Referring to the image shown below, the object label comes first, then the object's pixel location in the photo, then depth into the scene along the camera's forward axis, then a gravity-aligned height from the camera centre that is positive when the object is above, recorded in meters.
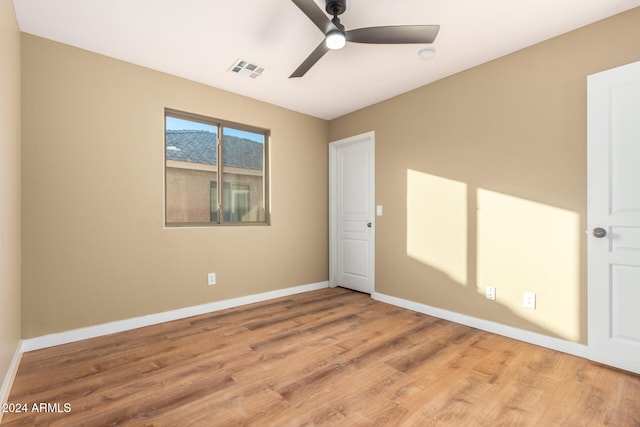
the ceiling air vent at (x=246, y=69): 2.85 +1.43
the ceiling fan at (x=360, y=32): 1.90 +1.20
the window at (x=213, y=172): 3.20 +0.48
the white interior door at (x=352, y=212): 4.00 +0.01
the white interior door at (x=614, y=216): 2.00 -0.03
